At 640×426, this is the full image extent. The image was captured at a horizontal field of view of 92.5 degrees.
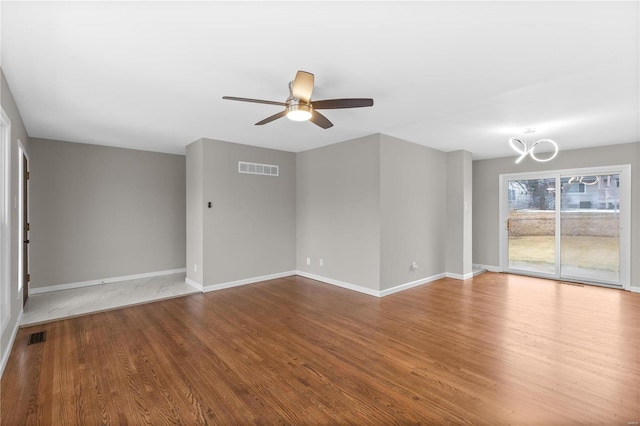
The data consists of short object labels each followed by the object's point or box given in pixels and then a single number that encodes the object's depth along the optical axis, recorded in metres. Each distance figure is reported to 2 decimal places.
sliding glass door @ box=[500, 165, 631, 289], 5.31
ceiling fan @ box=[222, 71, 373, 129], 2.45
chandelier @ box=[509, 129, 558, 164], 4.46
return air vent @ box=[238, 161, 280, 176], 5.41
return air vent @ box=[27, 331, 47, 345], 3.10
